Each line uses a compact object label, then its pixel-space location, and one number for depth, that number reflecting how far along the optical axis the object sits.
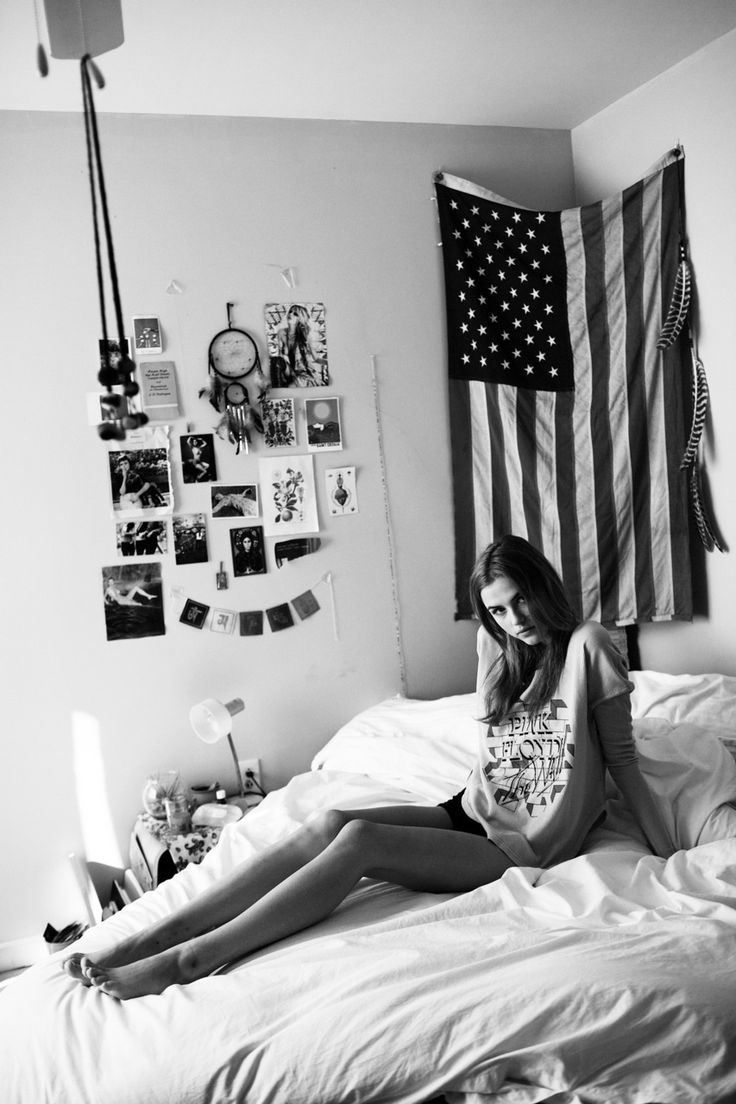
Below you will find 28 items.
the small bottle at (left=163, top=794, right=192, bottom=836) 2.79
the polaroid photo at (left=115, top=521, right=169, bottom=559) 2.92
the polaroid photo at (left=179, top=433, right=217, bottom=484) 2.99
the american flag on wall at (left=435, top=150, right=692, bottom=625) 3.15
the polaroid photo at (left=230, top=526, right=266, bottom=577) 3.04
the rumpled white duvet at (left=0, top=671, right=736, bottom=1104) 1.38
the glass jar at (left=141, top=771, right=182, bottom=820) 2.86
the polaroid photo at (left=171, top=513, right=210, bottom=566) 2.98
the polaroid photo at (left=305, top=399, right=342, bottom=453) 3.12
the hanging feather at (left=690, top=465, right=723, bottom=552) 2.97
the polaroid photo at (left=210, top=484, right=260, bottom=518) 3.02
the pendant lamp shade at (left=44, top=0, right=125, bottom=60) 1.48
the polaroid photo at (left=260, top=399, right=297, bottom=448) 3.07
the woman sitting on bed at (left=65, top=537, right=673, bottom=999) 1.74
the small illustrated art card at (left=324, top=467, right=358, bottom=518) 3.15
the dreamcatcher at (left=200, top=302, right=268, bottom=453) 3.00
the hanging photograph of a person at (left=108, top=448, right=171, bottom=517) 2.92
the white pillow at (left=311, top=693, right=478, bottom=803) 2.54
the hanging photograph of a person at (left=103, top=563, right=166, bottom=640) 2.92
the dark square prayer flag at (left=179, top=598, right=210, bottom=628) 2.99
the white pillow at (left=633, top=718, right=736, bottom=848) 1.97
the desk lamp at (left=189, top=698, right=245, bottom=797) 2.79
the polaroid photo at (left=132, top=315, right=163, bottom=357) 2.95
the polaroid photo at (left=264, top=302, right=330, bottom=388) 3.08
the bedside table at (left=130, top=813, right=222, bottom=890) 2.65
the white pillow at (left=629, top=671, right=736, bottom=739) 2.46
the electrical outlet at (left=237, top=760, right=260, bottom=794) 3.04
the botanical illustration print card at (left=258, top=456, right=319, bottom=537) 3.07
